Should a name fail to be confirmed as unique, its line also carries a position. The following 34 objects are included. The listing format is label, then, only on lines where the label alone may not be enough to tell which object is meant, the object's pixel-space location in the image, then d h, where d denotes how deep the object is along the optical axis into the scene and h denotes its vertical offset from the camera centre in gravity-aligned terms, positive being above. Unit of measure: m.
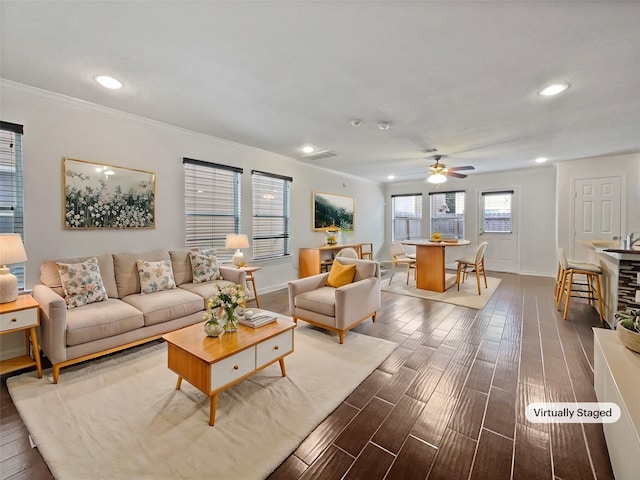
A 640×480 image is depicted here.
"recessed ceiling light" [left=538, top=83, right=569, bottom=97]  2.60 +1.37
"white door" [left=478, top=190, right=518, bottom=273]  6.97 +0.13
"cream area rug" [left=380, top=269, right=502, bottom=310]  4.55 -1.07
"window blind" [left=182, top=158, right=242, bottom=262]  4.12 +0.46
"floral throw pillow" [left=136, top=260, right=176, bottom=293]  3.23 -0.51
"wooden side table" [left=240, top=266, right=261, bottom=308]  4.27 -0.64
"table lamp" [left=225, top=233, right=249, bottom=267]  4.25 -0.16
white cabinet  1.23 -0.83
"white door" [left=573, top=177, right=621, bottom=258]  5.38 +0.45
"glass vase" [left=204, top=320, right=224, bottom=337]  2.16 -0.73
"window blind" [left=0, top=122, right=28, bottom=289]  2.64 +0.47
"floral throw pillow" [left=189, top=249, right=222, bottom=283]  3.73 -0.45
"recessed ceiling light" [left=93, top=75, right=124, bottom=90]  2.54 +1.41
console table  5.60 -0.53
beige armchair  3.06 -0.77
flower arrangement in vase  2.20 -0.57
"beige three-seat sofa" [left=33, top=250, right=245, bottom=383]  2.30 -0.73
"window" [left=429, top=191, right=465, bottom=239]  7.65 +0.55
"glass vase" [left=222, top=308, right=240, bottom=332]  2.25 -0.70
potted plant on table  1.76 -0.63
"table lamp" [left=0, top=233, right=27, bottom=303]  2.31 -0.22
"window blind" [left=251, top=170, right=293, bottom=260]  5.07 +0.35
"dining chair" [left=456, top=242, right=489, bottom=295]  5.03 -0.53
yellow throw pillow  3.61 -0.55
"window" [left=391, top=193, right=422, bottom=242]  8.44 +0.52
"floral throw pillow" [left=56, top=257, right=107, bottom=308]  2.70 -0.49
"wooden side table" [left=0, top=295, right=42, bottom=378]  2.21 -0.72
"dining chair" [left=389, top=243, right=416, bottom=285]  5.87 -0.44
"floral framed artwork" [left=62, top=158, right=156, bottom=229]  3.04 +0.44
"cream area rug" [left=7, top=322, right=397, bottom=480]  1.53 -1.24
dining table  5.13 -0.58
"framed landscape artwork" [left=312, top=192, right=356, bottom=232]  6.38 +0.54
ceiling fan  4.95 +1.10
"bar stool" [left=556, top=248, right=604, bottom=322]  3.68 -0.55
